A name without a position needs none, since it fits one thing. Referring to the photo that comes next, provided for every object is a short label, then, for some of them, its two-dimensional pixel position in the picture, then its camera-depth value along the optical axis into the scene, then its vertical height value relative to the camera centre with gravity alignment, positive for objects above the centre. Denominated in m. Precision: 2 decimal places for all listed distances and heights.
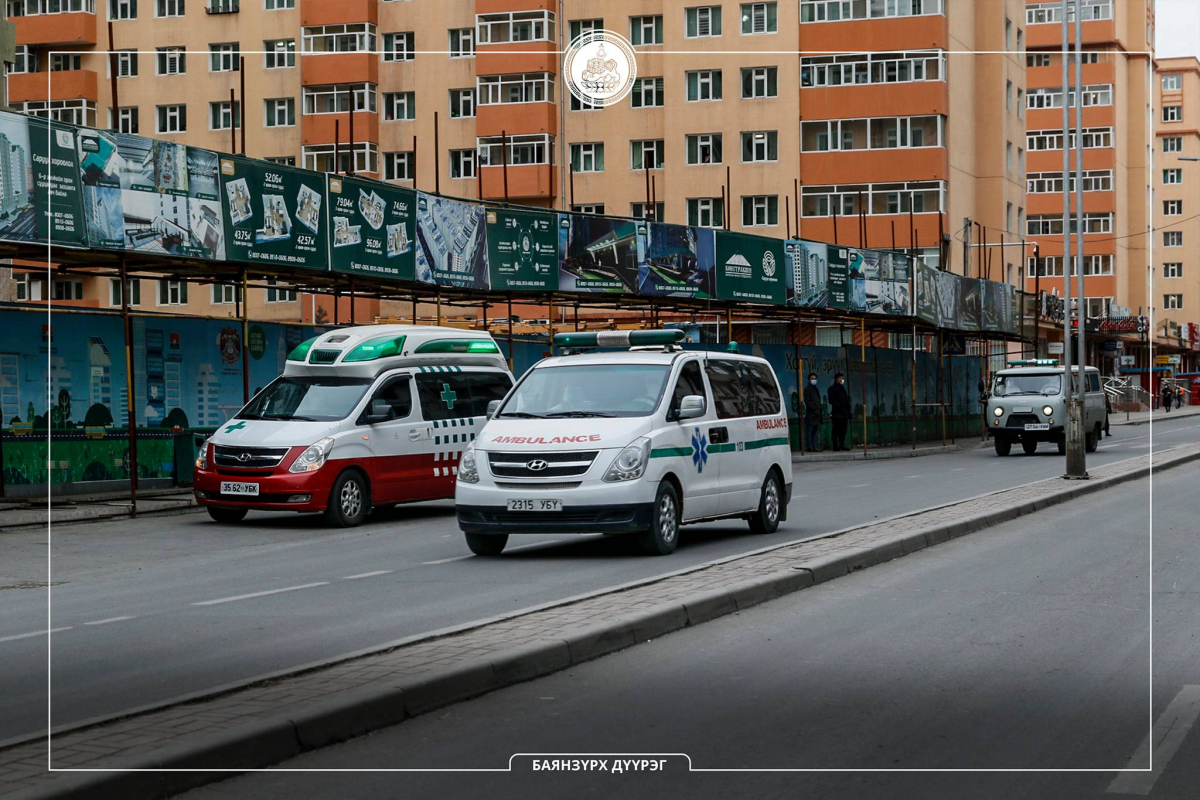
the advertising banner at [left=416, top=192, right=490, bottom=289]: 25.09 +1.99
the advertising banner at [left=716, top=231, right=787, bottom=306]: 32.53 +1.96
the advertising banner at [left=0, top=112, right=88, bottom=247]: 17.83 +2.18
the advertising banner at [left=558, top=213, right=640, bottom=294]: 28.48 +2.03
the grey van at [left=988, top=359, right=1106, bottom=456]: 36.41 -1.19
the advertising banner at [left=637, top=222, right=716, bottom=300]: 30.47 +2.01
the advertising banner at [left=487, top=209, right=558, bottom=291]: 26.88 +1.99
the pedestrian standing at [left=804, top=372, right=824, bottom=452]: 36.28 -1.33
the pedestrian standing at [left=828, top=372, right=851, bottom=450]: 37.41 -1.23
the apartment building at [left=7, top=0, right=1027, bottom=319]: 64.56 +11.54
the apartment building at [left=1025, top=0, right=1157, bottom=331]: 94.62 +13.47
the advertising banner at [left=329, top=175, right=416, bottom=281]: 23.28 +2.11
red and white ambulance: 17.66 -0.74
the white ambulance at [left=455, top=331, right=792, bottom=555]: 13.45 -0.80
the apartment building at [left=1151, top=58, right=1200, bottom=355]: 114.00 +11.74
